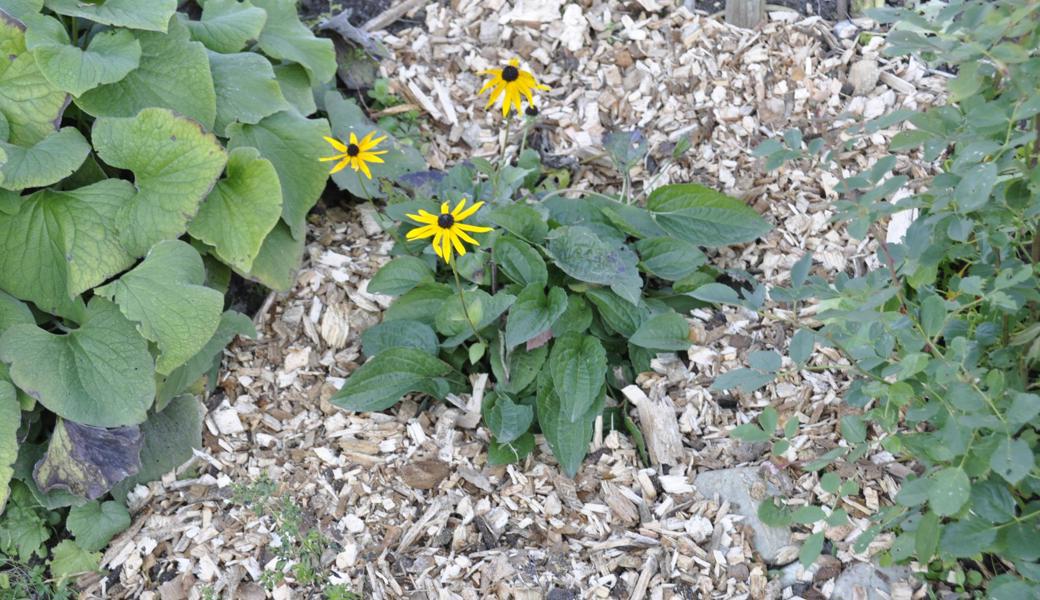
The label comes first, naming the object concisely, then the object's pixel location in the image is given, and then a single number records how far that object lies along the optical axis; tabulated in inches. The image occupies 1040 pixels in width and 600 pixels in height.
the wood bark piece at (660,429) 105.2
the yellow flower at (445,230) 98.1
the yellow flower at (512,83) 111.2
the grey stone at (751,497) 95.2
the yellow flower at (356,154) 109.1
